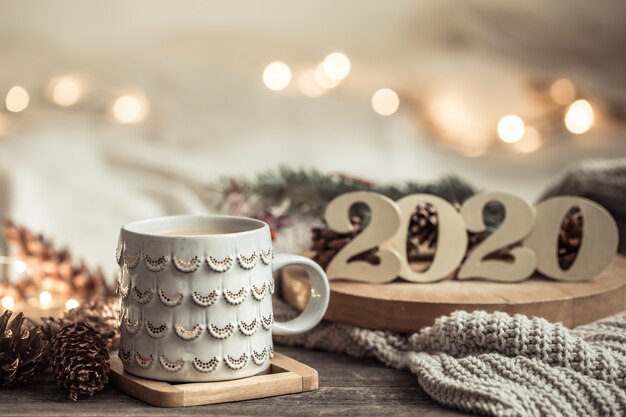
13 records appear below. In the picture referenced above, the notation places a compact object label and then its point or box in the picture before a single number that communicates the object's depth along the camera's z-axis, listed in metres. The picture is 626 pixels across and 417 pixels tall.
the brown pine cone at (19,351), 0.74
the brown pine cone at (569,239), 0.98
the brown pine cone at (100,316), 0.85
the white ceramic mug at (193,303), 0.71
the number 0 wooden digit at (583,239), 0.94
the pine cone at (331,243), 0.95
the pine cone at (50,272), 1.13
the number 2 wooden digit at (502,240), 0.94
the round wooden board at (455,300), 0.84
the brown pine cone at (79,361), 0.72
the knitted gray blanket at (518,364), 0.69
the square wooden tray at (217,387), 0.70
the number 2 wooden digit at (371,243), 0.91
